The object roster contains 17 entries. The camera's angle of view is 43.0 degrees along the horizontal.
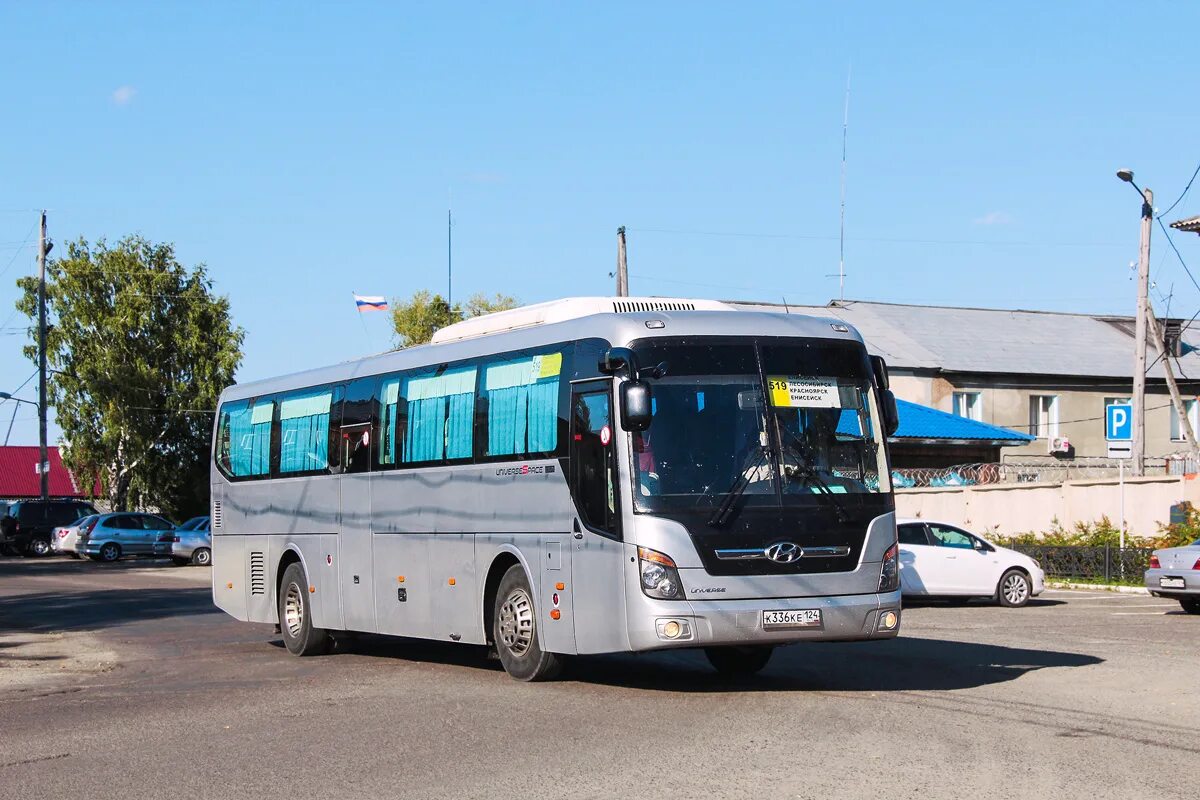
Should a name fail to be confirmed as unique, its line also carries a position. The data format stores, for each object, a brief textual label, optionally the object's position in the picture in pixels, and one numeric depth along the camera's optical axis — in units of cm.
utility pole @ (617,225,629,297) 4125
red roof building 9450
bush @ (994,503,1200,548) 3025
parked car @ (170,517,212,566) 4841
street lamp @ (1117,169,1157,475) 3322
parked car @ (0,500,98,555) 5644
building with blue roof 4938
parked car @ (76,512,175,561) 5141
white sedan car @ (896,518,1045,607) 2469
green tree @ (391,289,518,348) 7781
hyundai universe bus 1190
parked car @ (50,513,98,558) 5231
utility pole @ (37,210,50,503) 6131
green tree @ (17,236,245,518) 7162
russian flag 4719
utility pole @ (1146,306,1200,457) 3506
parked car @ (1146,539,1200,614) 2244
